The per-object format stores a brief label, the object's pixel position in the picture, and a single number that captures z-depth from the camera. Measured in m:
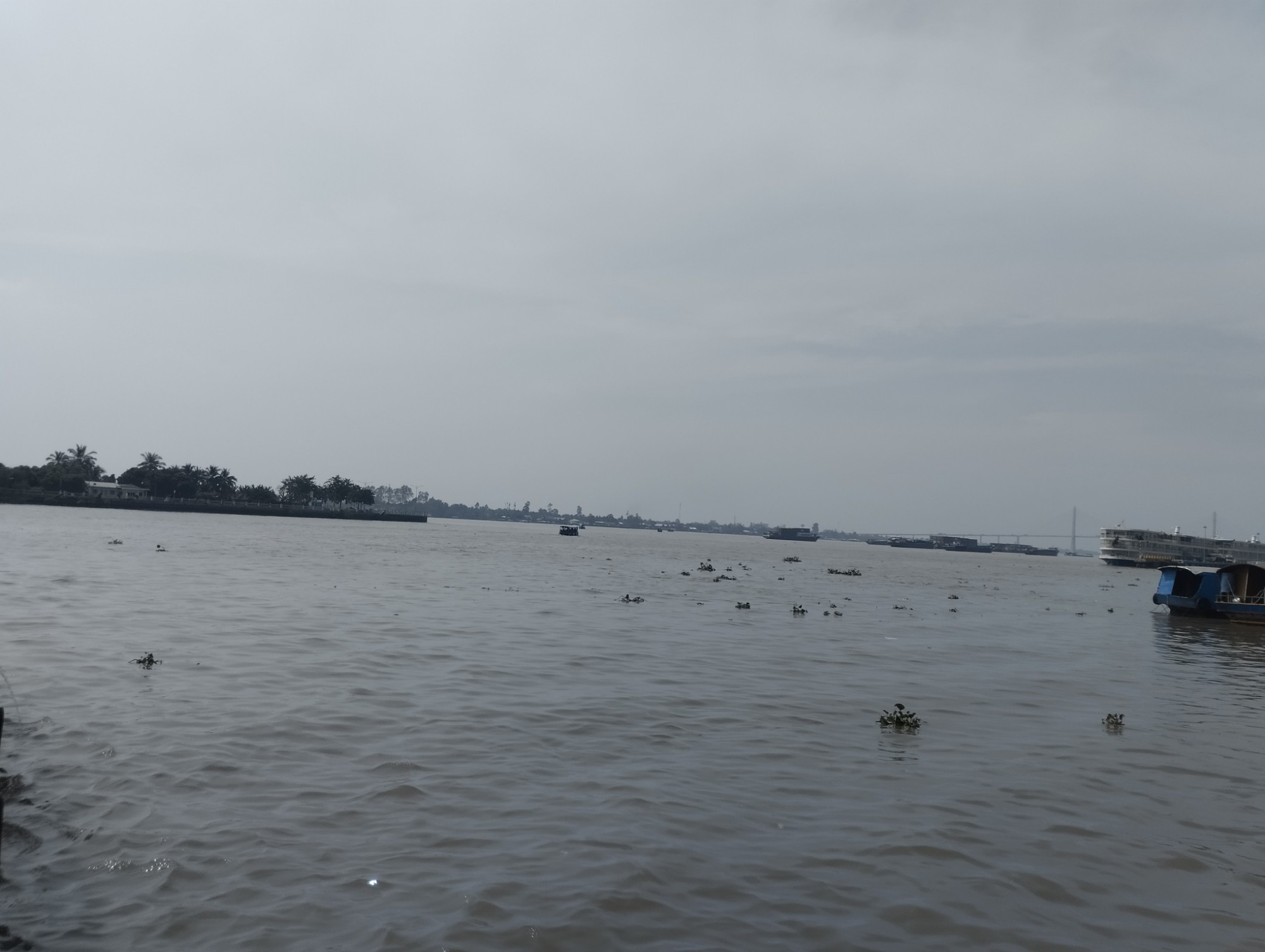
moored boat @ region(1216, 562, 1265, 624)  50.34
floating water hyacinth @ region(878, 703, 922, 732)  18.58
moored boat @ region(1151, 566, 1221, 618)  53.94
